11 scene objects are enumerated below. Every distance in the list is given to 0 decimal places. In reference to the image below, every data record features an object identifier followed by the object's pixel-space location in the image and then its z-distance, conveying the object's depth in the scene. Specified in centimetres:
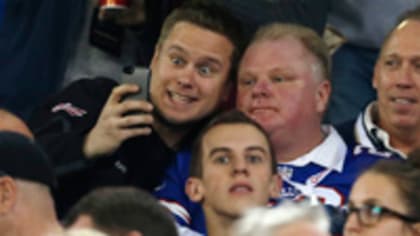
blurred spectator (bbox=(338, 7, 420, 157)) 1473
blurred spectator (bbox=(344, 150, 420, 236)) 1231
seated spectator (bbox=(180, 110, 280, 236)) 1351
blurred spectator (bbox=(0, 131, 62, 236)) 1256
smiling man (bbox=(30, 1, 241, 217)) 1437
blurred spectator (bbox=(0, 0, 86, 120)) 1652
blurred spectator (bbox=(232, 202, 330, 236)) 997
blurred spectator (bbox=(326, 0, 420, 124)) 1614
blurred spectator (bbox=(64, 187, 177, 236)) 1106
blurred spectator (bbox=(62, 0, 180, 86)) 1617
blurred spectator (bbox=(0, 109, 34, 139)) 1371
